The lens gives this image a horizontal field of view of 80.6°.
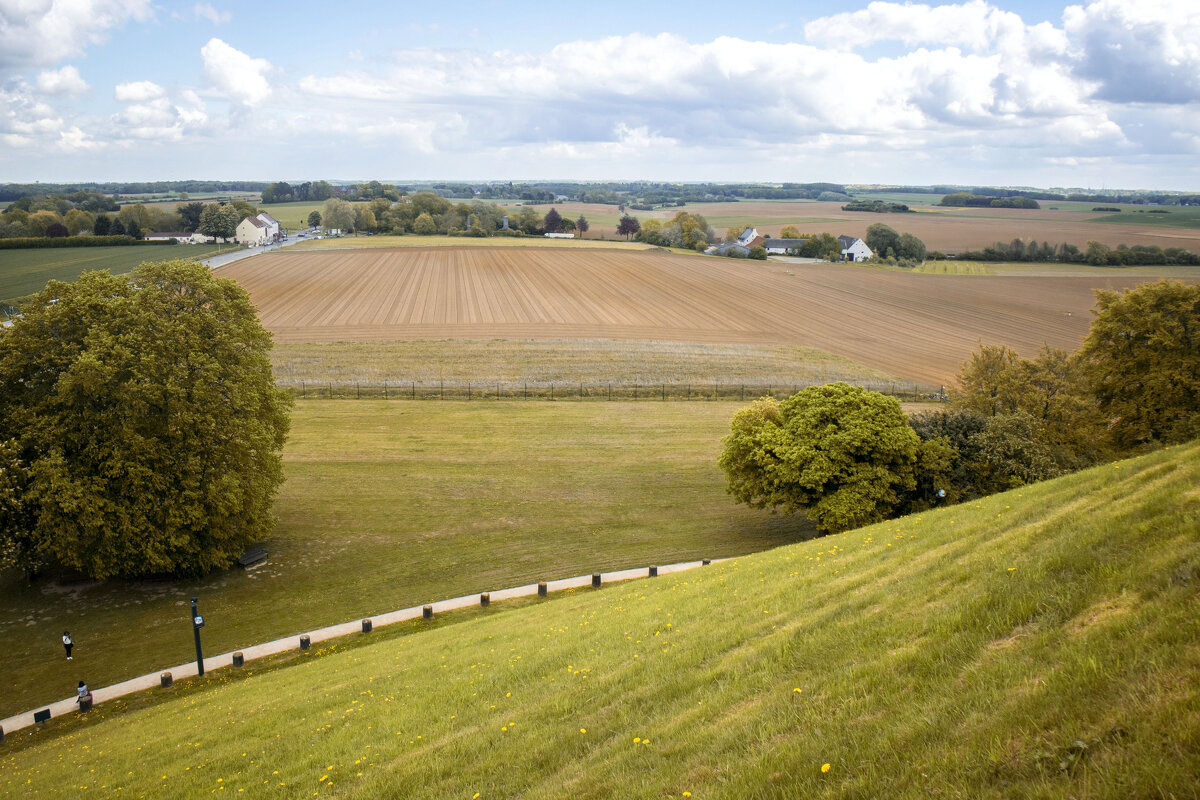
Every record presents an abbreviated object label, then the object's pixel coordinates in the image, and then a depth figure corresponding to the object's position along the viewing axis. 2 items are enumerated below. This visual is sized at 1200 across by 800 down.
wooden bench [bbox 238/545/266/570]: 30.34
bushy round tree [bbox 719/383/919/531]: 30.02
